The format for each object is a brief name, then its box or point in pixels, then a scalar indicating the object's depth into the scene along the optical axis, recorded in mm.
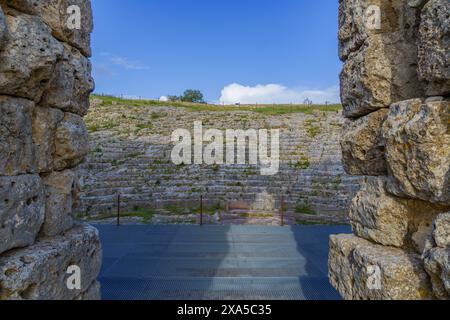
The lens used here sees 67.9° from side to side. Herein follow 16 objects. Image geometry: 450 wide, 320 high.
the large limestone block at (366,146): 2104
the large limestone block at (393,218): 1859
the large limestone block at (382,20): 1996
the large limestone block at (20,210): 1584
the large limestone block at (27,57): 1601
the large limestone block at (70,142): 2096
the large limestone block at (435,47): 1547
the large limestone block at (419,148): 1578
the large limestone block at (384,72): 1994
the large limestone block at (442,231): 1457
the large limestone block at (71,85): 2008
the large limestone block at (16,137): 1595
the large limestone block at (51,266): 1600
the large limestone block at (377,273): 1712
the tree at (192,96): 51528
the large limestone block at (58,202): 2027
